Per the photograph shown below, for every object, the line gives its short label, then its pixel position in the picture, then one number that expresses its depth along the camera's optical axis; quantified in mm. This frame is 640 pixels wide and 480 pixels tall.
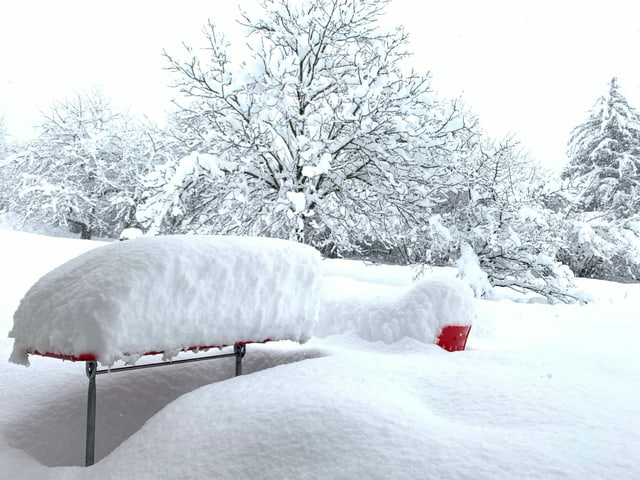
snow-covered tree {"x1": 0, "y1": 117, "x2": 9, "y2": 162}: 41781
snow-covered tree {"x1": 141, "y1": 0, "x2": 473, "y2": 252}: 10203
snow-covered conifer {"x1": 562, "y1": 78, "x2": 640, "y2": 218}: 25797
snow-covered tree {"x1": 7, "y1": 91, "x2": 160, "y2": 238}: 29328
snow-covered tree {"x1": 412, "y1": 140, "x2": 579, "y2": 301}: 11930
